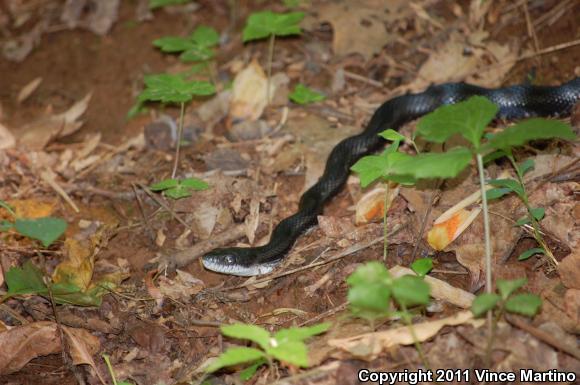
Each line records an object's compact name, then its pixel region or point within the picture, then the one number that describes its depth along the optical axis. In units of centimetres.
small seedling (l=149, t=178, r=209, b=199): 475
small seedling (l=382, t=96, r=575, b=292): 269
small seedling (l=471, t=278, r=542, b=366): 281
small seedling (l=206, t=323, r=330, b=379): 266
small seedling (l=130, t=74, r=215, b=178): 502
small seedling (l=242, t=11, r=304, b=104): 566
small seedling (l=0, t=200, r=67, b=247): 355
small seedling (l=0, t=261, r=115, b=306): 392
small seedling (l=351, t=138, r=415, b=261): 365
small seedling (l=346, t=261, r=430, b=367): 263
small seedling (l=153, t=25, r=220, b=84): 596
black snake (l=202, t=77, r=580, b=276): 440
